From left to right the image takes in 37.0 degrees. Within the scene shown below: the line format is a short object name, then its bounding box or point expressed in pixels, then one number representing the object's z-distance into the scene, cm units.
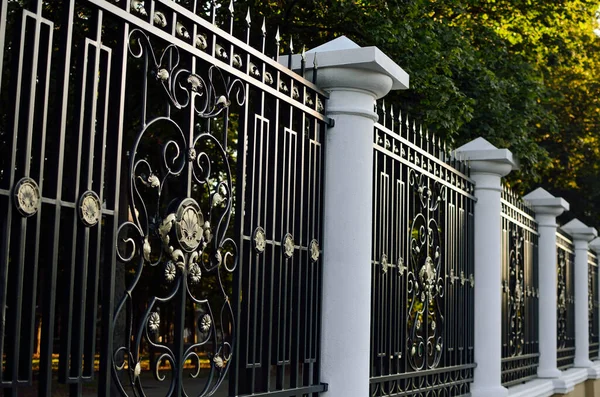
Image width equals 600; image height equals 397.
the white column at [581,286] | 1320
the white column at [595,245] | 1581
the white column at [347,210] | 448
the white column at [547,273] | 1013
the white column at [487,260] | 732
